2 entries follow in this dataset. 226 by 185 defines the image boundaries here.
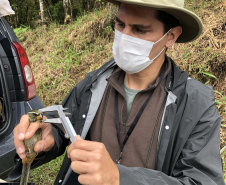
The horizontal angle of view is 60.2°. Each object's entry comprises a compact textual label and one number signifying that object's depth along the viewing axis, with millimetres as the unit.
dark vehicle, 1726
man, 1036
